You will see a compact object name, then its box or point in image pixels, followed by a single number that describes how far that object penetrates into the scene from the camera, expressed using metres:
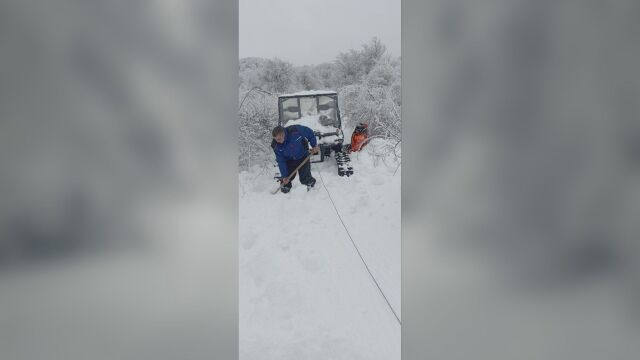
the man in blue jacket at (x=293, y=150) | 3.71
